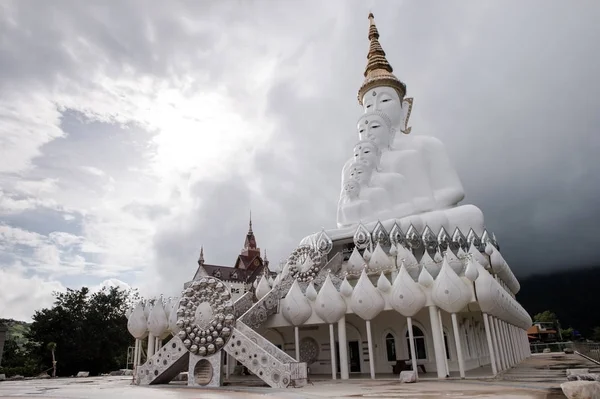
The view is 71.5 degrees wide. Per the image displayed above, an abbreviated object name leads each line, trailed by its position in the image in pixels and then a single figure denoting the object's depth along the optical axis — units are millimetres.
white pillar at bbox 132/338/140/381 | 21834
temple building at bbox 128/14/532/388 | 16406
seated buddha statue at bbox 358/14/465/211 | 31078
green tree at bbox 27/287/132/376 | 34781
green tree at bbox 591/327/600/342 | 69425
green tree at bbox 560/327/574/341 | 73625
